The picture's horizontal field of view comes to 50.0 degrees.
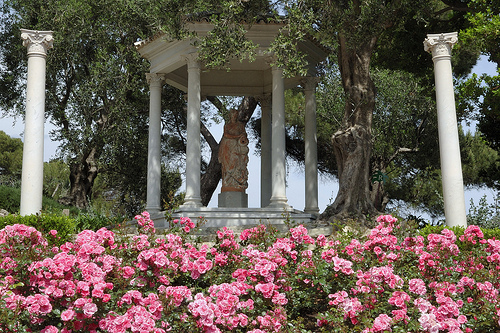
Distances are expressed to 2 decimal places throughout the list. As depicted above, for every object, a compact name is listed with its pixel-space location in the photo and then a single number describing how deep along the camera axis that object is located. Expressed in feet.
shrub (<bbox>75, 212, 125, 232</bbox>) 52.31
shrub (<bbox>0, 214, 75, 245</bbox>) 40.40
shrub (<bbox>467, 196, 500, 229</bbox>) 56.18
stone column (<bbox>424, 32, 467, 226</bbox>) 46.62
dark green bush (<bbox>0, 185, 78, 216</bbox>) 72.84
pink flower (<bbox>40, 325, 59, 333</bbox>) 22.35
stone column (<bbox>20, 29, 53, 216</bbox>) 47.24
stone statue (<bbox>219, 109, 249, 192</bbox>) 60.85
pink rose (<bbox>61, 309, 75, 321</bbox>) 21.97
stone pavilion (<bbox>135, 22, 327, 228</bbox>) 55.16
